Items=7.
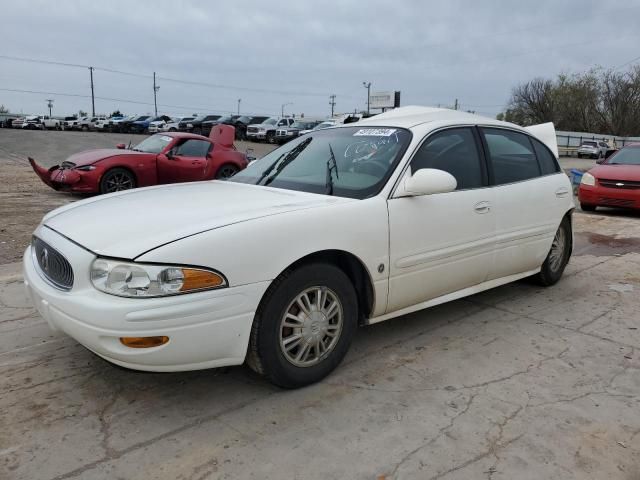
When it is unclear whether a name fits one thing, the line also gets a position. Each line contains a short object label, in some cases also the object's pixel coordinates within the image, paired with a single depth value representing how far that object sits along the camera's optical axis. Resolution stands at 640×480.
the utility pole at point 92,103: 80.81
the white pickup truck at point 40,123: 47.88
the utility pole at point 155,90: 88.75
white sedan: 2.51
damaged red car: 9.78
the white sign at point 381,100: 30.38
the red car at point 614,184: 9.59
